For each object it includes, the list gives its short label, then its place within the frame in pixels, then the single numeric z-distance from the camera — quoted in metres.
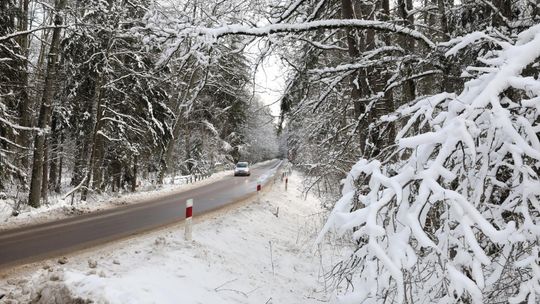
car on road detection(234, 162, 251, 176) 38.28
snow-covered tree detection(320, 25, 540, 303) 2.12
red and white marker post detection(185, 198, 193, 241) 9.03
